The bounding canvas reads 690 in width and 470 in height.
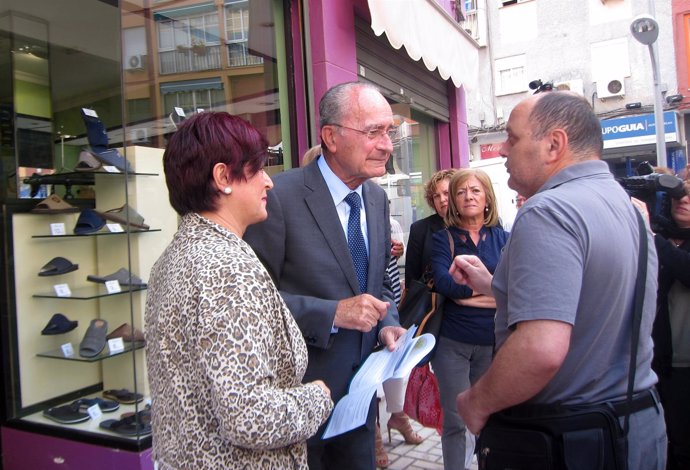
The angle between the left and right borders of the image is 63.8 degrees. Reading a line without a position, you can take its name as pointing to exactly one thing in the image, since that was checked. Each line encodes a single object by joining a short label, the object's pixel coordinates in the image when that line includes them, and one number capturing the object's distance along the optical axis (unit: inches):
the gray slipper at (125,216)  133.0
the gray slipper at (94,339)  136.1
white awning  176.3
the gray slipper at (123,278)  132.9
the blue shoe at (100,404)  132.4
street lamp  264.4
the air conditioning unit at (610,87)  778.2
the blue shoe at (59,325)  140.4
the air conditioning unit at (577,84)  799.7
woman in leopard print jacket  49.3
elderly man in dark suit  77.7
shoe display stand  133.0
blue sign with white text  727.1
